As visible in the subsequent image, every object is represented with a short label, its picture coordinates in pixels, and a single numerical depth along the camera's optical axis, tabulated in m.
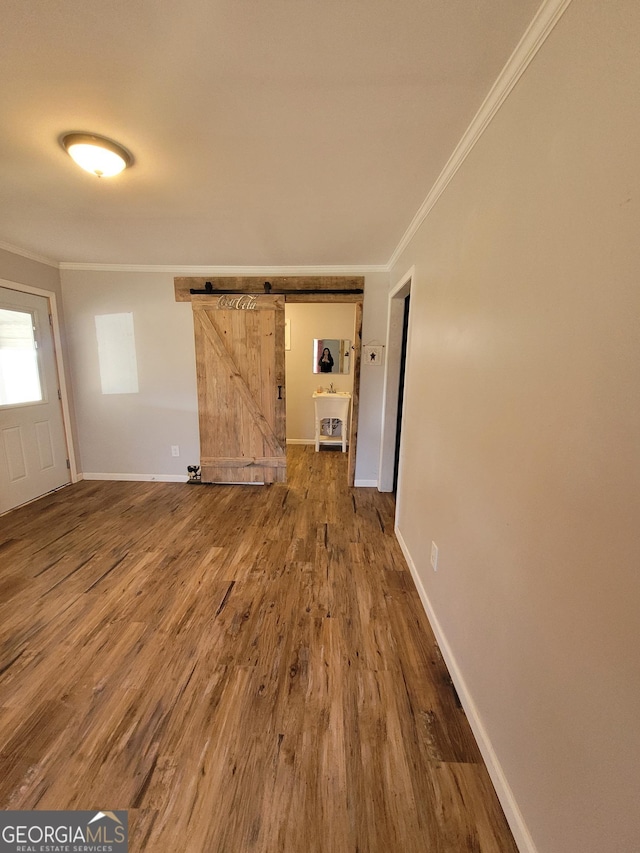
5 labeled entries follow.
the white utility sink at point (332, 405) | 4.74
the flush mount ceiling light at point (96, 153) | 1.41
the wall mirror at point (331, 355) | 5.09
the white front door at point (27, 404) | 2.82
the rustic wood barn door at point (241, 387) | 3.35
